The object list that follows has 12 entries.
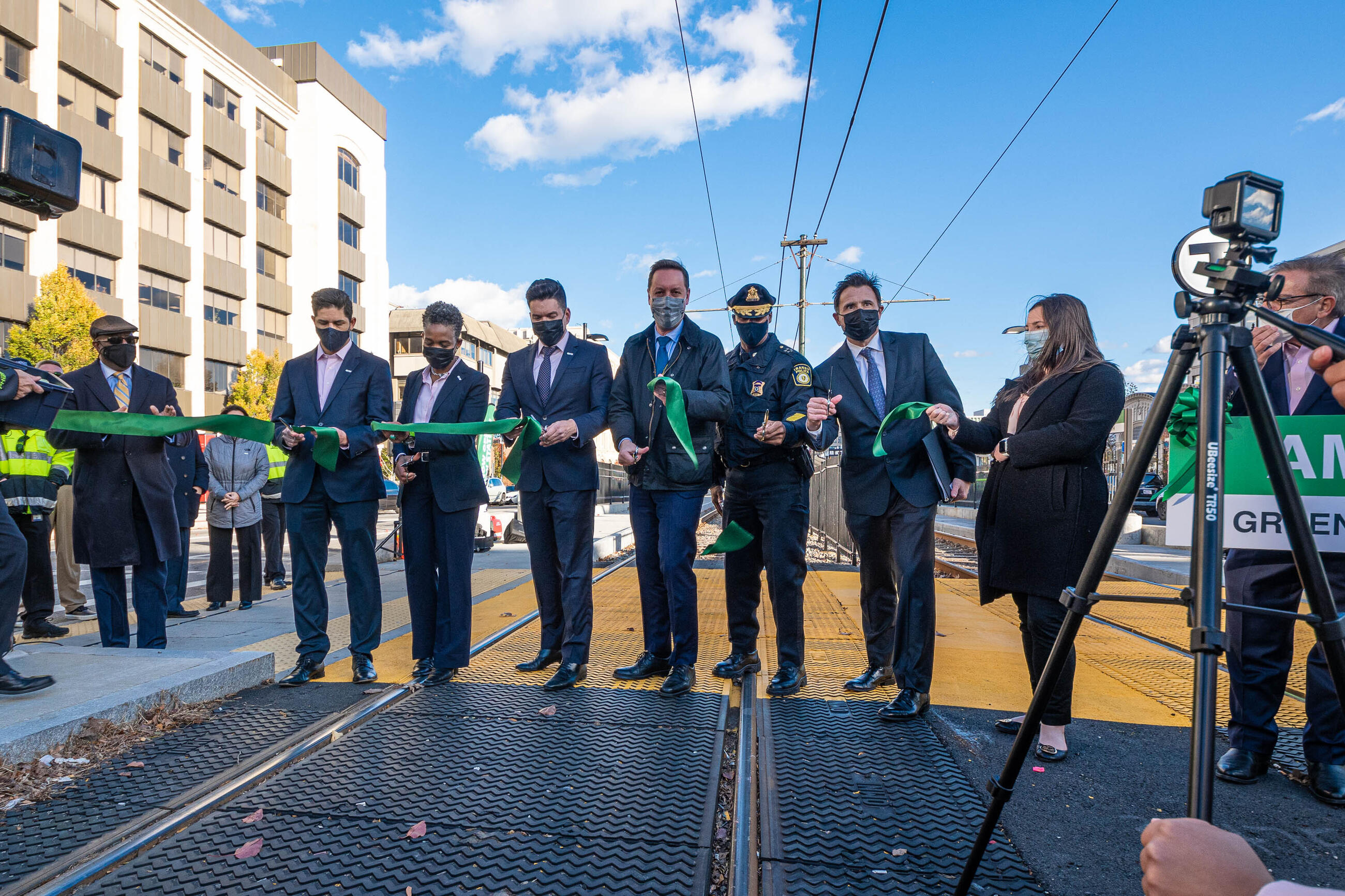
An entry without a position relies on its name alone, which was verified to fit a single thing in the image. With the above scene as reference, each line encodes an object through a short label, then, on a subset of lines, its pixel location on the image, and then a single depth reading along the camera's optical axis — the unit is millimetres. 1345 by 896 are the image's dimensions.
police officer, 3799
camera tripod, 1270
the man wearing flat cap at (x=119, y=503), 4199
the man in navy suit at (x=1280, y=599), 2707
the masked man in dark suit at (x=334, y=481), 4035
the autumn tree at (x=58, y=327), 24516
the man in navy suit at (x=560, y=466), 3955
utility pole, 25250
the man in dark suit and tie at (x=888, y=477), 3443
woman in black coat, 2914
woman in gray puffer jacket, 6777
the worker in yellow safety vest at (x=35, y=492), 5367
